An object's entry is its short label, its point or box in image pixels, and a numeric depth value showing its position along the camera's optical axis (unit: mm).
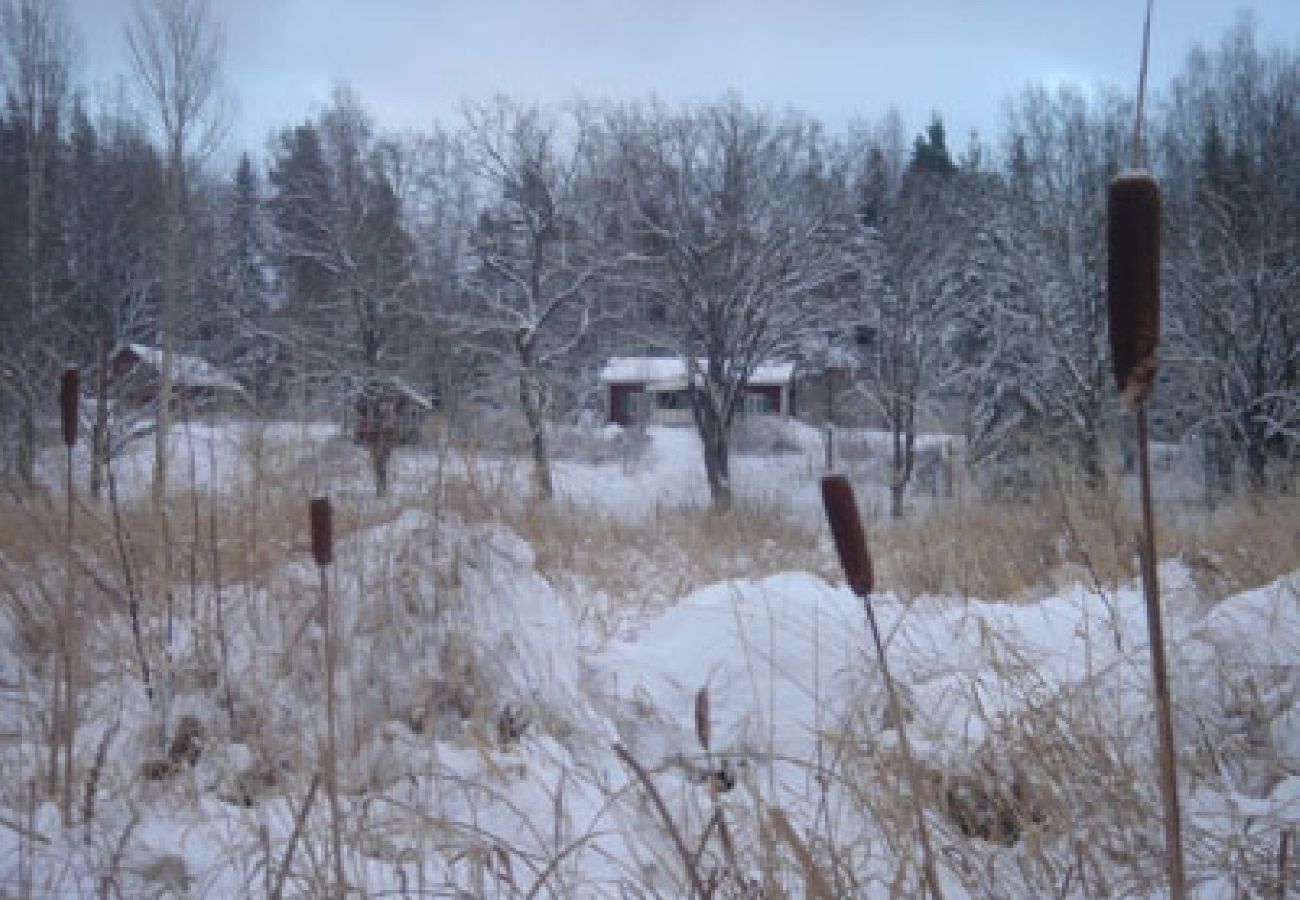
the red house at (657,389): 30953
